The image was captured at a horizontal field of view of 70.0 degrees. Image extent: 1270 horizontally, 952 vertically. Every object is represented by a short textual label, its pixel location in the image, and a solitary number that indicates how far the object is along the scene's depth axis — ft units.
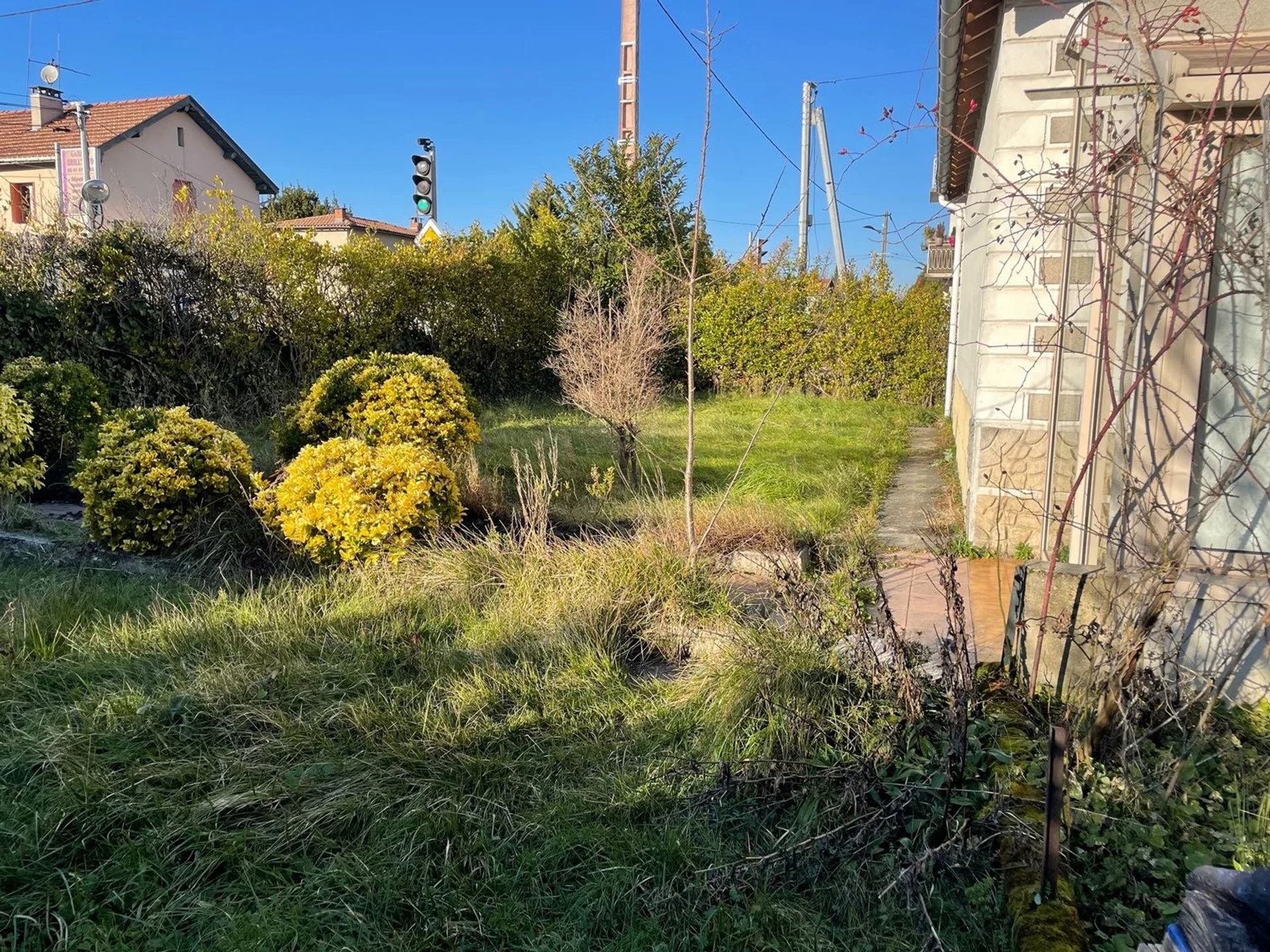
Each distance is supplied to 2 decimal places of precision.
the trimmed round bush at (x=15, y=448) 20.77
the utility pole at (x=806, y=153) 67.14
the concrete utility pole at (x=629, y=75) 60.54
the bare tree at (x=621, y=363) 24.29
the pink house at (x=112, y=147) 82.38
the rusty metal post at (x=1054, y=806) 6.58
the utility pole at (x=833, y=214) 71.87
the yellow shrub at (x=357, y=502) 16.71
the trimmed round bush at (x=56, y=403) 22.93
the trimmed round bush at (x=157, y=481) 17.61
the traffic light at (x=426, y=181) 40.29
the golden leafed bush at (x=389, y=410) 22.44
